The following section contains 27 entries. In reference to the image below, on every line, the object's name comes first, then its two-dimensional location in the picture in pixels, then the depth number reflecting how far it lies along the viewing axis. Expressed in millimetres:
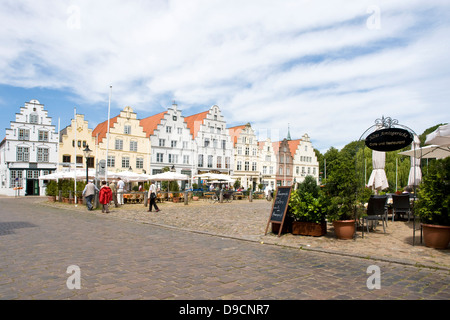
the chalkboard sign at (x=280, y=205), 10047
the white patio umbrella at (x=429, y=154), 11902
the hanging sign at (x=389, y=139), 9156
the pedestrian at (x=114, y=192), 22375
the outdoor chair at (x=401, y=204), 12637
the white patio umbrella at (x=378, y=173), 14012
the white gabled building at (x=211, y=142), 55438
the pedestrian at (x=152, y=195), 18953
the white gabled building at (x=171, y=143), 51250
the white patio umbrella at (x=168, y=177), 27438
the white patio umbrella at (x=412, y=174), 14258
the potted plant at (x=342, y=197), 8961
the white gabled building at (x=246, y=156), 60656
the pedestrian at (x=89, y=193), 20077
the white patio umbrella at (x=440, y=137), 7738
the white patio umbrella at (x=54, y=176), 30325
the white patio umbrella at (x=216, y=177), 34094
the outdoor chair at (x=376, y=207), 10594
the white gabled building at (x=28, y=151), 44344
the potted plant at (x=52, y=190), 28438
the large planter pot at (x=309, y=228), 9734
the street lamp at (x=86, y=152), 23206
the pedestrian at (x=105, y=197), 18375
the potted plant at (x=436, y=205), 7734
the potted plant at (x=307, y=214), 9570
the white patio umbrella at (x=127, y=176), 26383
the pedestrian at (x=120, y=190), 24859
